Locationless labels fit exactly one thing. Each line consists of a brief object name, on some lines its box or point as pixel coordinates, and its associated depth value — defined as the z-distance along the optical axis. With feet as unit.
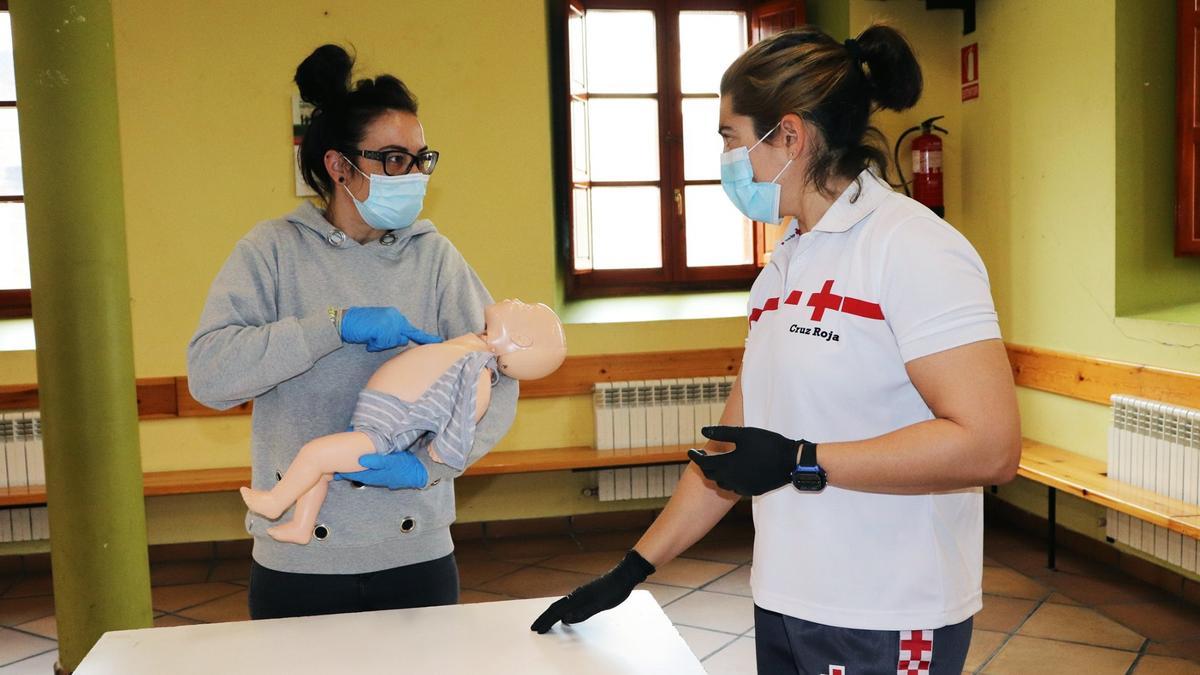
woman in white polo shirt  4.37
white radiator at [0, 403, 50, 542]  15.15
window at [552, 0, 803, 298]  17.74
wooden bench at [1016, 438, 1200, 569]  11.39
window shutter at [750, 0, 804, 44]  17.22
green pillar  9.84
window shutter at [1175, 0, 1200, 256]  12.96
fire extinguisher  16.65
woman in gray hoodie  5.91
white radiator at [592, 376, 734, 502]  16.38
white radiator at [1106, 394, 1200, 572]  11.97
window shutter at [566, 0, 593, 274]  16.88
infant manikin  5.58
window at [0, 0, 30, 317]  16.37
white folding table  5.23
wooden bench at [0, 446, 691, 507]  14.87
